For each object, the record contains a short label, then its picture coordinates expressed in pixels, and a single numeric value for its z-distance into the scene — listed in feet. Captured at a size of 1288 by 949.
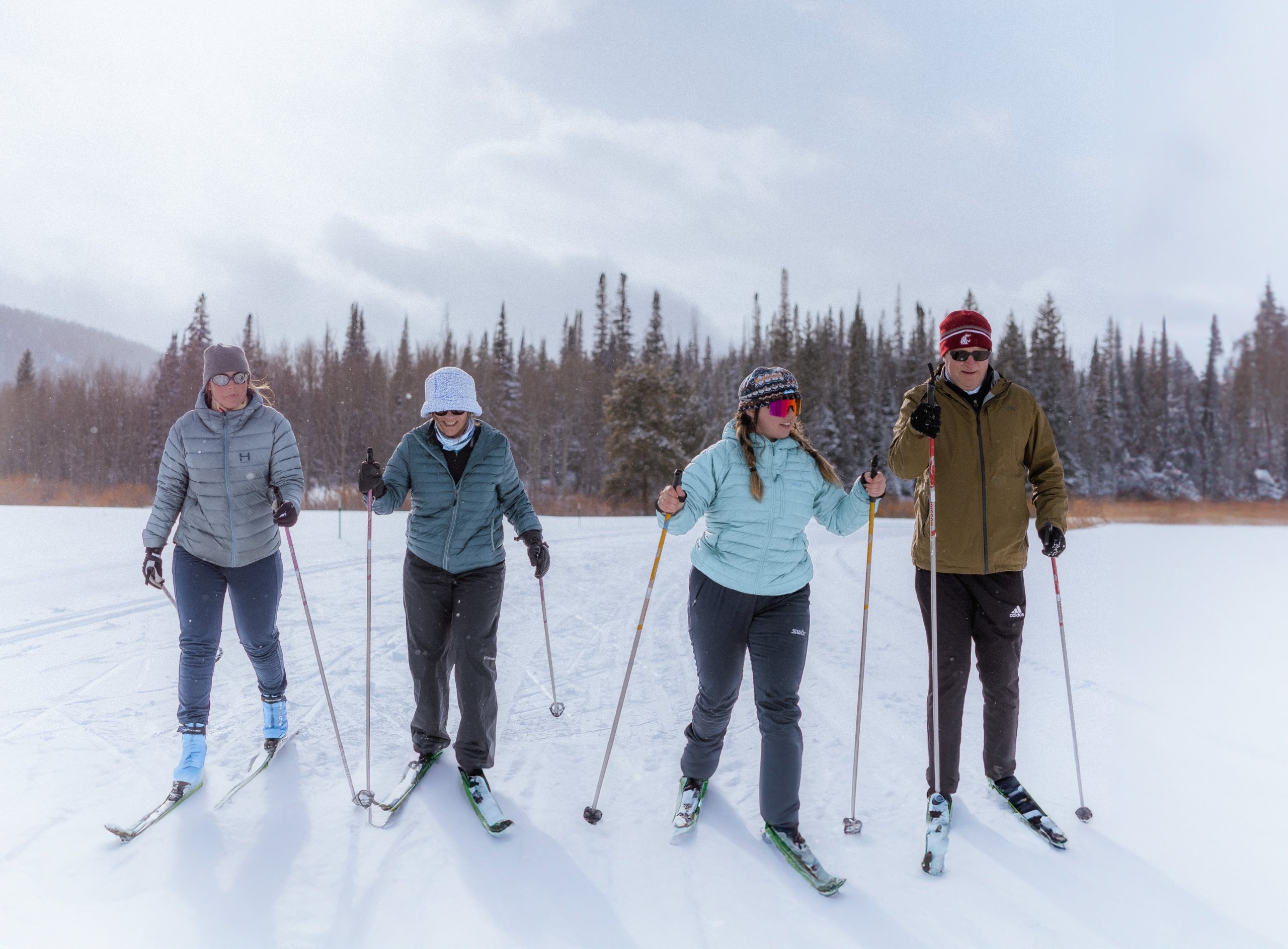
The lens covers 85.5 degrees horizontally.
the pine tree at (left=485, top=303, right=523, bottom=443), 147.13
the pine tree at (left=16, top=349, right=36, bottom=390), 164.27
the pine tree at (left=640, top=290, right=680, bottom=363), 147.54
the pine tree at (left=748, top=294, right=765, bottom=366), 207.10
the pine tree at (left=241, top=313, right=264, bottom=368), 146.30
